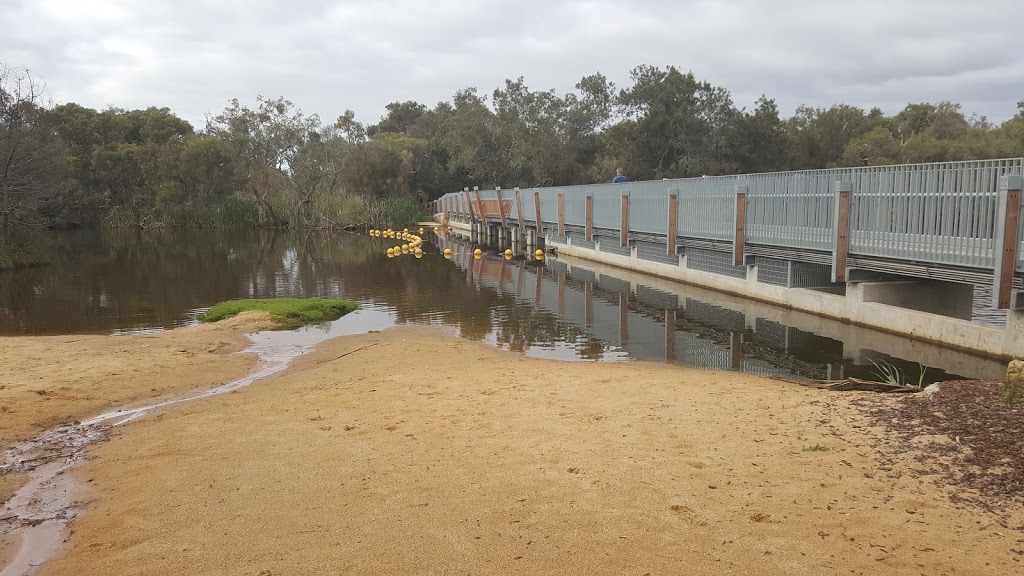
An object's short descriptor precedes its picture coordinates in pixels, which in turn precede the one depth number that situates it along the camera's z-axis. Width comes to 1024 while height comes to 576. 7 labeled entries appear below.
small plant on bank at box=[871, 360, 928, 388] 9.40
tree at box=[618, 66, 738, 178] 51.00
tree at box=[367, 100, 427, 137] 104.38
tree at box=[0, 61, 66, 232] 29.47
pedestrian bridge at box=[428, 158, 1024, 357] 10.55
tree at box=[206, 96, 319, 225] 62.28
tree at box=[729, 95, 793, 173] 51.09
